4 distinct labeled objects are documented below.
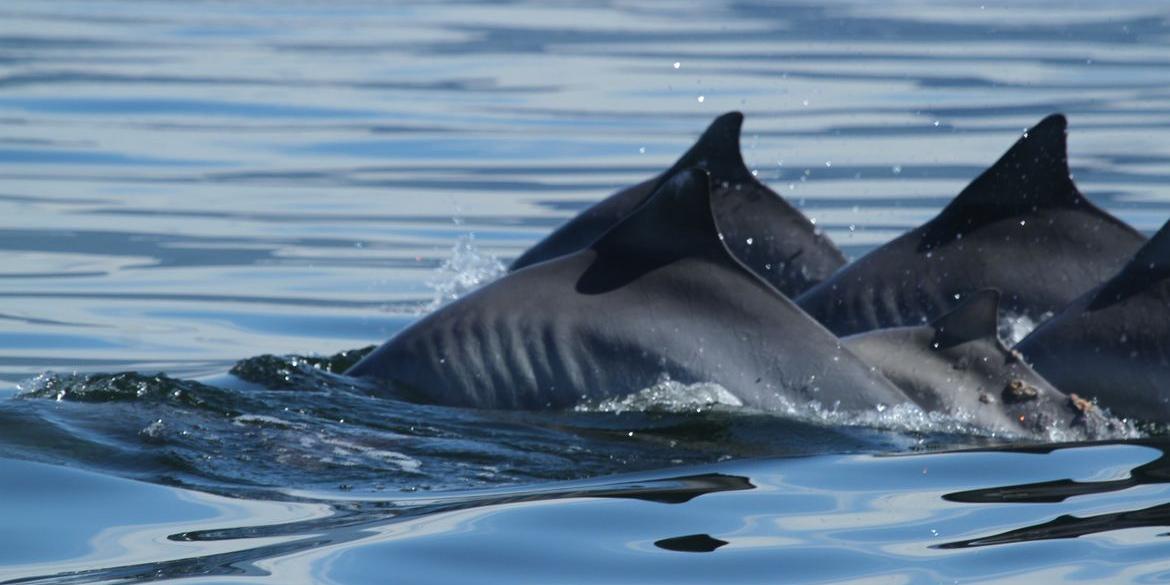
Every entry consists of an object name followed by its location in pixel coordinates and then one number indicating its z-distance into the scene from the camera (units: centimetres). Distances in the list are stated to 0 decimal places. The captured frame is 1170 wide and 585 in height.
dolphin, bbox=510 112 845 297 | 2298
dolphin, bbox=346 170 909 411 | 1759
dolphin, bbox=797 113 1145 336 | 2158
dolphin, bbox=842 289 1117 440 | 1777
